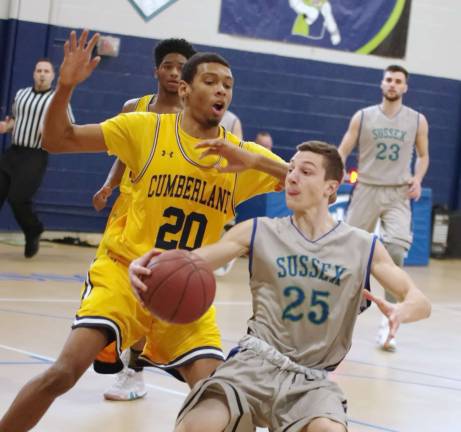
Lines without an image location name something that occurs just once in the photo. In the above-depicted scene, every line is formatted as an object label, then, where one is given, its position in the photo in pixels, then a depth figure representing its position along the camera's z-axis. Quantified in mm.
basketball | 6401
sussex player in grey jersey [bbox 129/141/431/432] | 6466
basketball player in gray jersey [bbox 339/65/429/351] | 15056
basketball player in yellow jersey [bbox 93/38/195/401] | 9358
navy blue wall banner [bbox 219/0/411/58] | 22493
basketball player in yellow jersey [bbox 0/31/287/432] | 7521
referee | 18299
